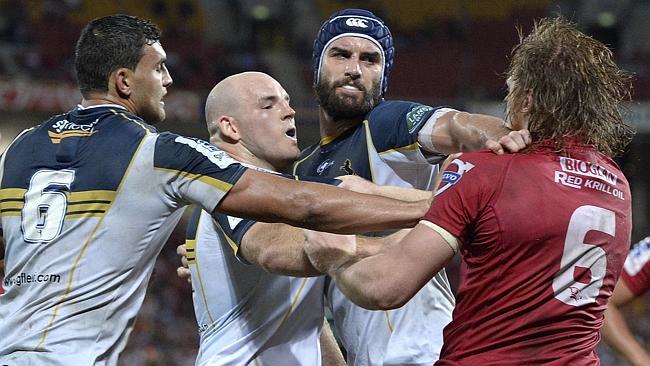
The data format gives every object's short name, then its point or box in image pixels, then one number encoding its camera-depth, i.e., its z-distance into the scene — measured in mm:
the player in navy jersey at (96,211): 7391
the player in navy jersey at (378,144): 8984
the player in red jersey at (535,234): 6289
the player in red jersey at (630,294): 10195
